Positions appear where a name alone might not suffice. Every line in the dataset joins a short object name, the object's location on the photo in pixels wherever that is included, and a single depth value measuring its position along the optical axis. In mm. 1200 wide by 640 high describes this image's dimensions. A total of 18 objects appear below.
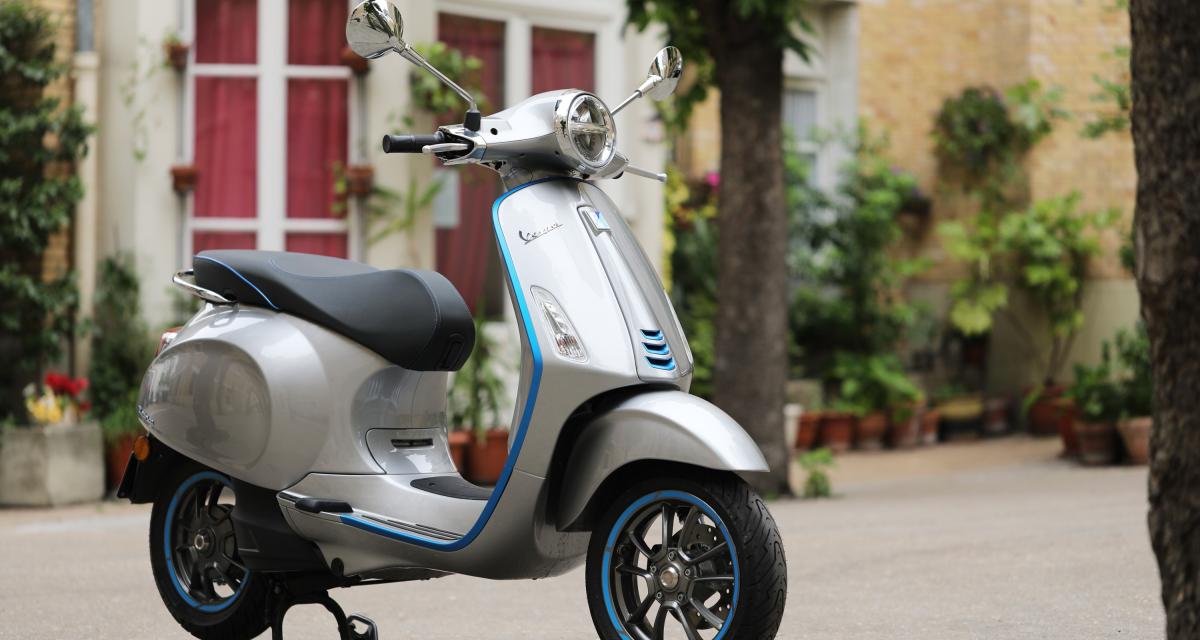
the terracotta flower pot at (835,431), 13188
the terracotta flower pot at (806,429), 12961
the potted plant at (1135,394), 11250
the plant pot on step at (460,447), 10070
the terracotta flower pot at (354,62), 10445
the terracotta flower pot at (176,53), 10133
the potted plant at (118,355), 9430
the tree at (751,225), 9297
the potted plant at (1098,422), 11547
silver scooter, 3887
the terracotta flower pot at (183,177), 10156
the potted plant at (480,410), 10094
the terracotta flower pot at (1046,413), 14055
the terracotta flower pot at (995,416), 14414
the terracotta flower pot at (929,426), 13875
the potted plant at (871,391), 13320
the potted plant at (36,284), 9156
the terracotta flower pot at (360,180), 10430
